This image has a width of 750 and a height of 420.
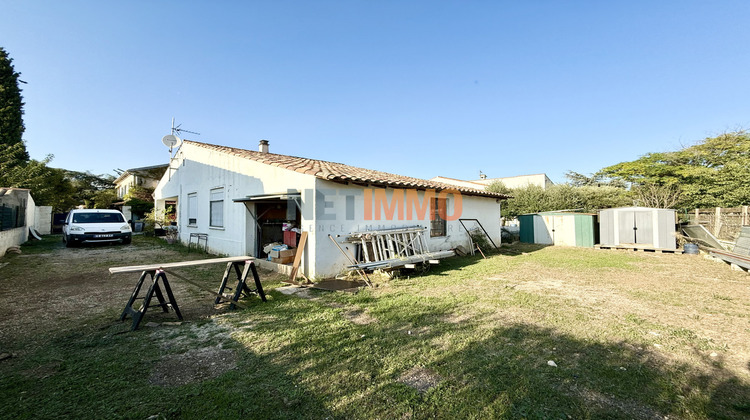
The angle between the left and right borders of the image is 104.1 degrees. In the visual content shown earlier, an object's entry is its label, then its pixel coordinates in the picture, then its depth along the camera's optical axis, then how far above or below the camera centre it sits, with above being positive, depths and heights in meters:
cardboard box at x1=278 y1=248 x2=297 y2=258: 7.71 -1.02
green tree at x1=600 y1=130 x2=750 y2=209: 15.96 +2.70
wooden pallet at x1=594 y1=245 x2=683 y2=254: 11.57 -1.57
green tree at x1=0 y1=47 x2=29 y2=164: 19.33 +7.54
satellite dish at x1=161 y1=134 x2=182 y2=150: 13.76 +3.56
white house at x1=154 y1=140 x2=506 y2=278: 6.96 +0.29
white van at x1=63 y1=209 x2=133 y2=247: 12.06 -0.48
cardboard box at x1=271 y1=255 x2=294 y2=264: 7.75 -1.21
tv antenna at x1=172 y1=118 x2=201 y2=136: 14.75 +4.35
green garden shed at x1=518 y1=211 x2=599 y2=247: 14.08 -0.83
